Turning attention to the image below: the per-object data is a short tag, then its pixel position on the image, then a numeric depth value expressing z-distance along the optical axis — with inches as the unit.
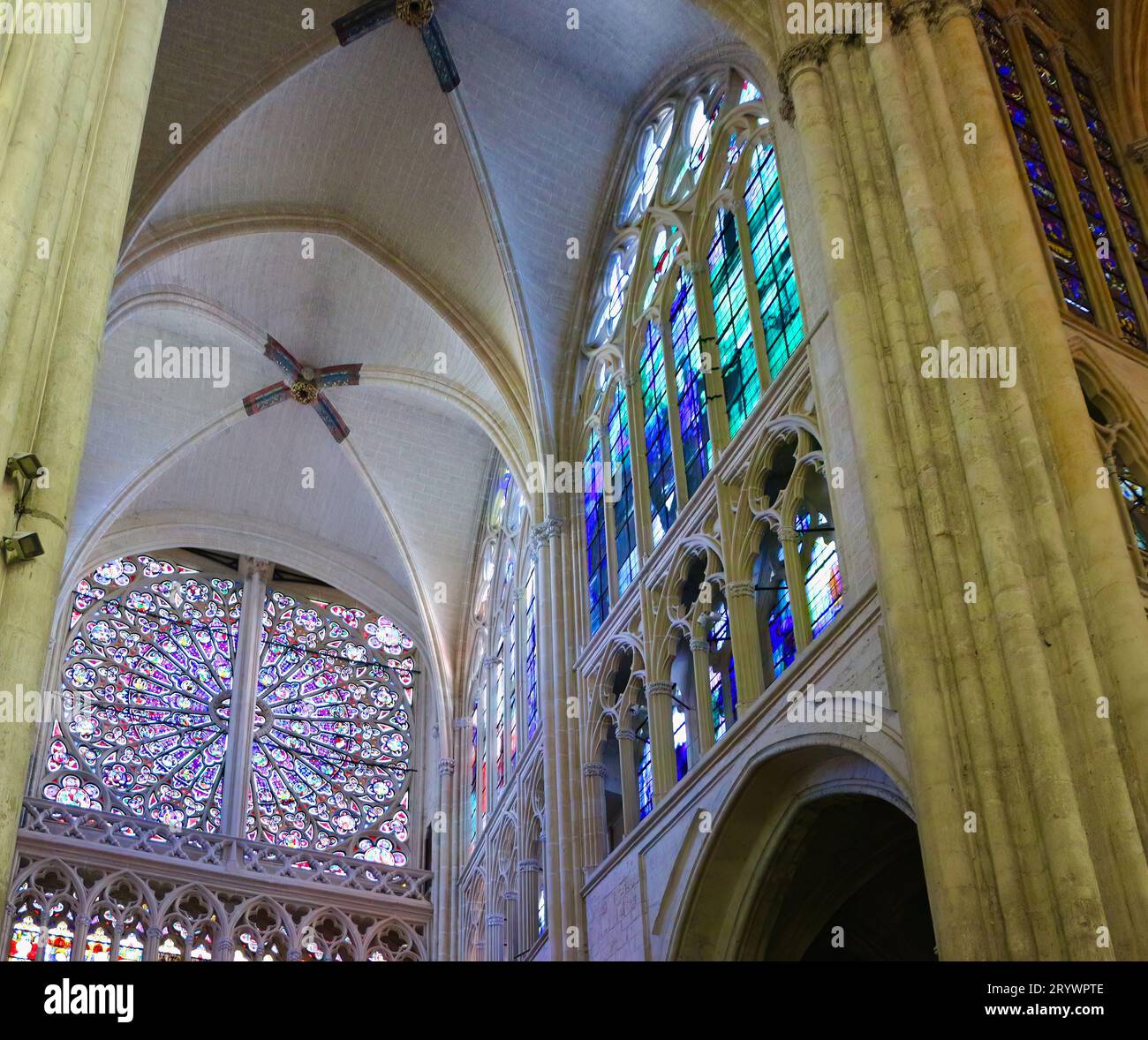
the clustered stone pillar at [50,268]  229.5
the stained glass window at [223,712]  780.0
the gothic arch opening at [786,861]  427.2
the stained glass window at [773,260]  473.1
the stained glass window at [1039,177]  481.7
